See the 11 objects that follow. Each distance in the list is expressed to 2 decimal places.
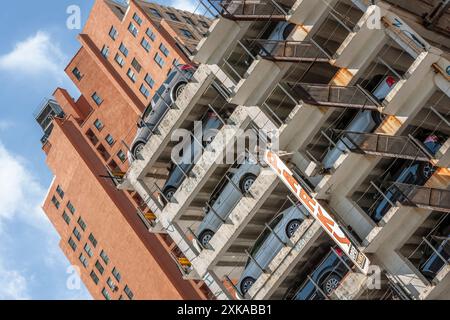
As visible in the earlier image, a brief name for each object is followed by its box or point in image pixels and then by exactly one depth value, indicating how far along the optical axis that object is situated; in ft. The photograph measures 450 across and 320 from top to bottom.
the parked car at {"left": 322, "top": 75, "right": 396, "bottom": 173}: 89.43
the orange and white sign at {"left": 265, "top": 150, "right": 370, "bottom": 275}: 88.02
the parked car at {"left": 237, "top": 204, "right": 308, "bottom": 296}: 97.91
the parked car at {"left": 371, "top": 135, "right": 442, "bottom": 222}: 88.74
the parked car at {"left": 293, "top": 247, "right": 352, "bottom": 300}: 95.40
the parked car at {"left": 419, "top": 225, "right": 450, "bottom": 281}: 86.28
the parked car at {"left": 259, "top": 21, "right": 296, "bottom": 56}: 96.32
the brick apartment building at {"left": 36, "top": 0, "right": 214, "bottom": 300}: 230.48
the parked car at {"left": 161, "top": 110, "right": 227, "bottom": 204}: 104.58
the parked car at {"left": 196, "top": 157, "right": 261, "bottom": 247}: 100.78
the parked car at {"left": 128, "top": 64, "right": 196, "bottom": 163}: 108.78
